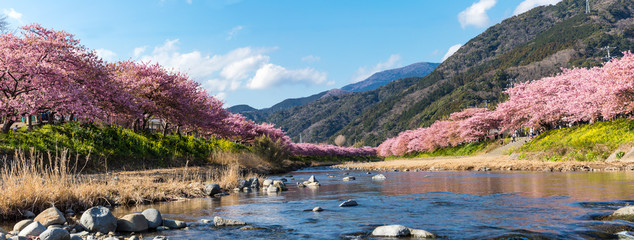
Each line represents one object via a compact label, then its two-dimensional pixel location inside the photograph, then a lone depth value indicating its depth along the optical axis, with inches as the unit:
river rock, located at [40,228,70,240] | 286.4
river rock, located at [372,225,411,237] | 310.3
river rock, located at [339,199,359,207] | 513.0
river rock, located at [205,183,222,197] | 691.4
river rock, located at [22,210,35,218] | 425.7
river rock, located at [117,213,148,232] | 361.7
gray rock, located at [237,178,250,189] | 819.5
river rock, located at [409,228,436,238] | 305.6
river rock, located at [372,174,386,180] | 1104.8
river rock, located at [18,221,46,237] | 302.0
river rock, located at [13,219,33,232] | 339.0
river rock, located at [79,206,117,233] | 350.6
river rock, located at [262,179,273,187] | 869.2
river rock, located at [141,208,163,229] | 374.6
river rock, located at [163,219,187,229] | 375.2
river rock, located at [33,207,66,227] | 356.0
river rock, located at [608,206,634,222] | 344.6
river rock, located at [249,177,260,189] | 839.7
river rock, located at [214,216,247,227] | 381.1
